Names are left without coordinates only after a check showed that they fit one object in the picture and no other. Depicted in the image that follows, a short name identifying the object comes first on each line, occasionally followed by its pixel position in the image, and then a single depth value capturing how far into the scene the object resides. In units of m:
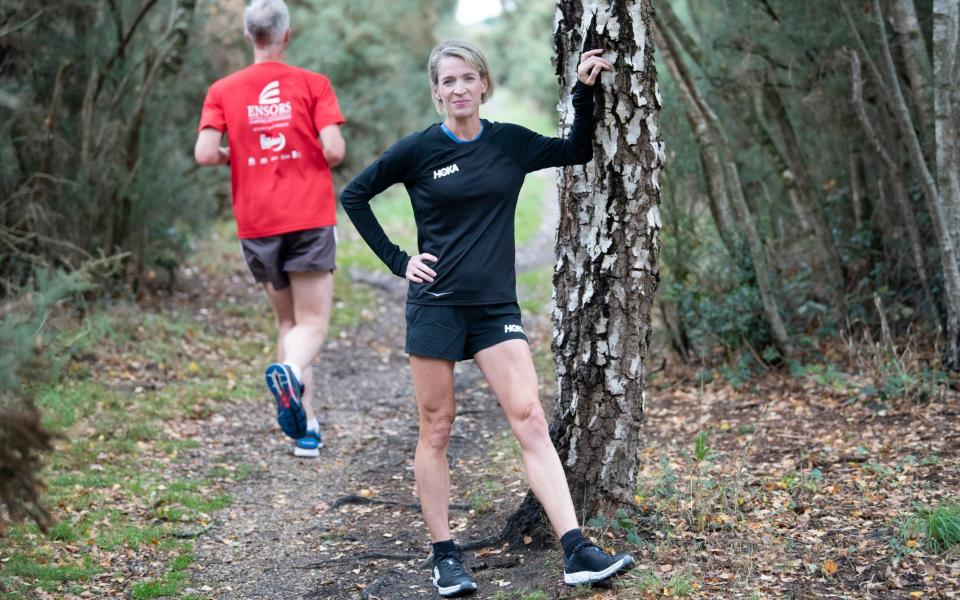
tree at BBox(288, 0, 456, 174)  33.78
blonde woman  7.34
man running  10.91
